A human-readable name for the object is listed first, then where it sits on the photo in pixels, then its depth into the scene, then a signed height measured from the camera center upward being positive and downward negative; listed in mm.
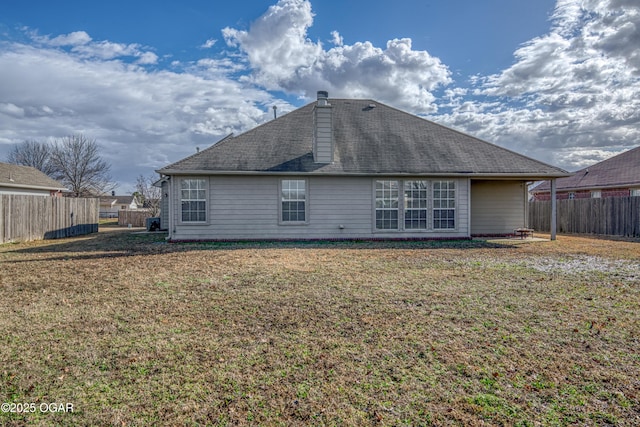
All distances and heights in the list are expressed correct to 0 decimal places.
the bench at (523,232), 14953 -859
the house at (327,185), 13742 +1048
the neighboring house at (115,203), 59362 +1521
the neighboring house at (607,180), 20902 +1978
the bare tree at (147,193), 37831 +2459
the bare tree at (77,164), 41469 +5484
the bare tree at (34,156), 43812 +6980
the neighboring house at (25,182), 20477 +1839
